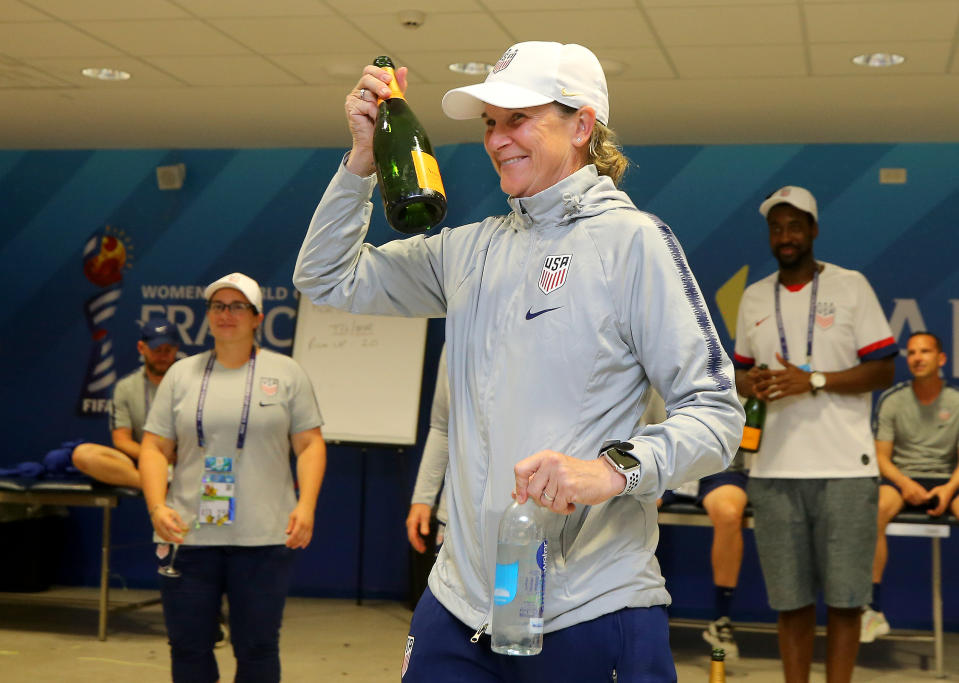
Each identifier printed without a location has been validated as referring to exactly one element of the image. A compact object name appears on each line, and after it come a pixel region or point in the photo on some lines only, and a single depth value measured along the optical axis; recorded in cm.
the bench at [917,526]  569
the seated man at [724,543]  570
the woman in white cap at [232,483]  382
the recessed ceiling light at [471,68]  573
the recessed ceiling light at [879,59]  532
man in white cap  418
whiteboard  721
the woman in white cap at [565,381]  167
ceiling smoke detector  491
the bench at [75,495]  618
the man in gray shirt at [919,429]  603
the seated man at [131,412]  619
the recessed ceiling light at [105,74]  597
